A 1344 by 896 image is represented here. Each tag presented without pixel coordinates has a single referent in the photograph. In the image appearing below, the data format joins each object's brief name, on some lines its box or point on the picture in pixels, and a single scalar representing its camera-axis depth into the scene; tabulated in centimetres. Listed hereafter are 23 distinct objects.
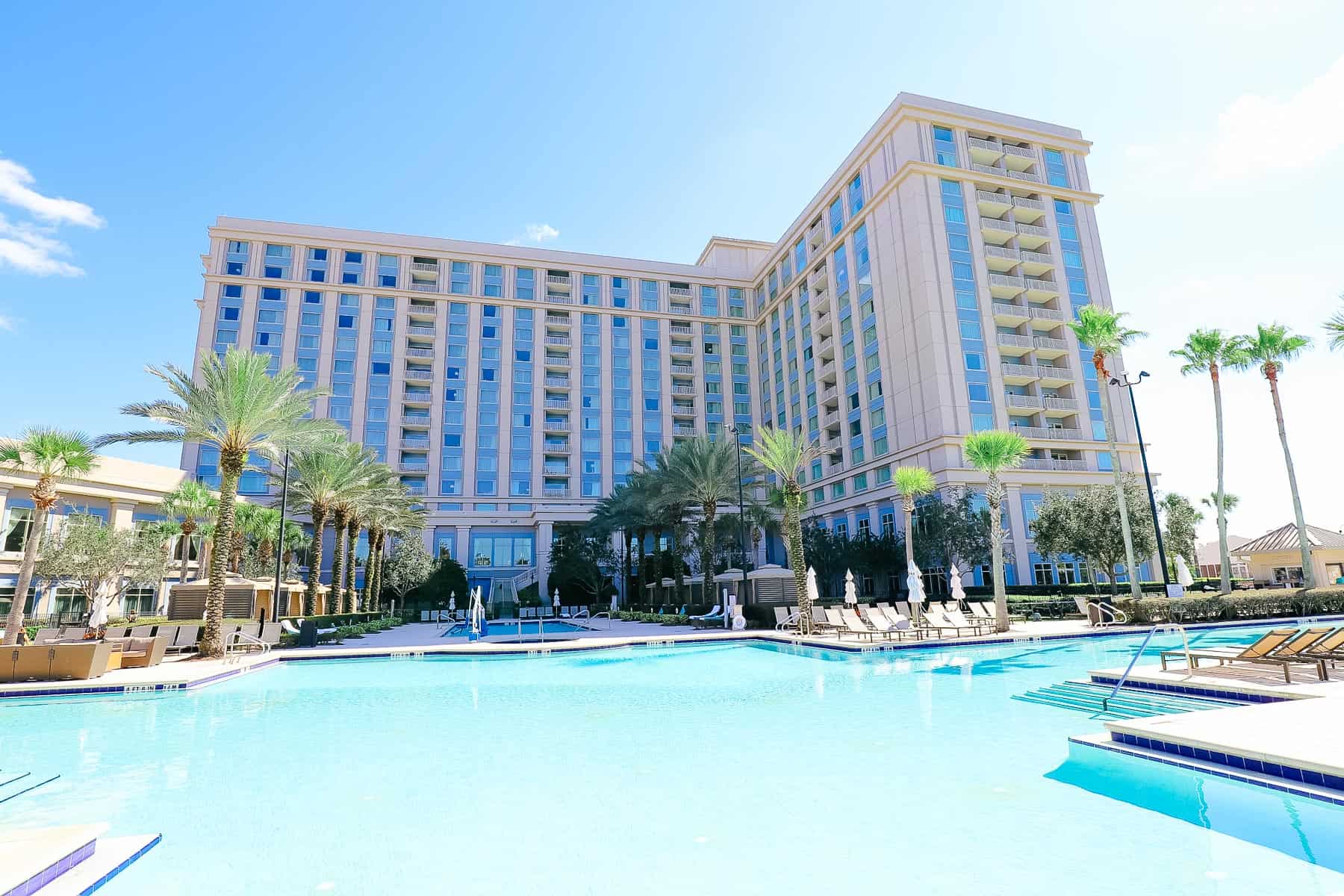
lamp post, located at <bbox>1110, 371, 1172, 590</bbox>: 2728
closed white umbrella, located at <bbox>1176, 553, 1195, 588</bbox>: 1967
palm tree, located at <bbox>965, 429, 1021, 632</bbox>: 2409
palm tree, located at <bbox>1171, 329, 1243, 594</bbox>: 2902
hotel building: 4250
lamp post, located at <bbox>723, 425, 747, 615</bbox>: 3041
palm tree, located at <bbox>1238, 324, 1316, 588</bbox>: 2875
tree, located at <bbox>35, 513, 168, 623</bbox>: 2870
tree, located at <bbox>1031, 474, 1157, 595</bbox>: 3111
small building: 3925
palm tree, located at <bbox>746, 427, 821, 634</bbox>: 2473
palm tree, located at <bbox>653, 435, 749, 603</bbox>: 3456
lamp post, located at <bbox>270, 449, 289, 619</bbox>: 2380
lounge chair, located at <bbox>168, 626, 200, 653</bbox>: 1933
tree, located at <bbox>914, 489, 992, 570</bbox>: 3588
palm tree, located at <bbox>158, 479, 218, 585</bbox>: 3662
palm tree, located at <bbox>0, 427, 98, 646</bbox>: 2332
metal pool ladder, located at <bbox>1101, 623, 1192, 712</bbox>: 895
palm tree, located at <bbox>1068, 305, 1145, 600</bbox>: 2792
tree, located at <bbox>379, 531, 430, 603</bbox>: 4600
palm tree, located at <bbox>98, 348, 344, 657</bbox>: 1980
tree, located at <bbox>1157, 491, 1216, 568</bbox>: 3908
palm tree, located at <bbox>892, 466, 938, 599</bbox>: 3103
